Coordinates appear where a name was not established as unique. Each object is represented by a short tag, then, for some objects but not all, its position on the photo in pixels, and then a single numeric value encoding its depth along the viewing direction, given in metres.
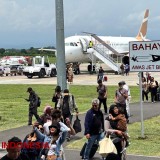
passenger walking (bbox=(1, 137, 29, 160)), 6.20
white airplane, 56.23
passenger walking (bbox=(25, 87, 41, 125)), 18.23
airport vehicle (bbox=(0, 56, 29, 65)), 79.75
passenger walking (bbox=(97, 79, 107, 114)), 21.06
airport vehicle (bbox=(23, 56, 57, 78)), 53.53
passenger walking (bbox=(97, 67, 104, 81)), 42.58
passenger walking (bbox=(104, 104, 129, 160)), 10.36
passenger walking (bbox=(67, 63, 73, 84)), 41.47
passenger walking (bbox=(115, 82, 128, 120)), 17.52
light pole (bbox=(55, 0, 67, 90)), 16.33
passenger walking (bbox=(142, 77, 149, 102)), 27.69
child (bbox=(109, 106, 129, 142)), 10.55
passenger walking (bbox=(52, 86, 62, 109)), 15.55
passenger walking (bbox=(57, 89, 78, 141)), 14.62
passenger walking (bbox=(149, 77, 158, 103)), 26.77
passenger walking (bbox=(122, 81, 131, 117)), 18.38
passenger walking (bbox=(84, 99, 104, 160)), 11.27
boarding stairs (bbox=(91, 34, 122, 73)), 56.53
